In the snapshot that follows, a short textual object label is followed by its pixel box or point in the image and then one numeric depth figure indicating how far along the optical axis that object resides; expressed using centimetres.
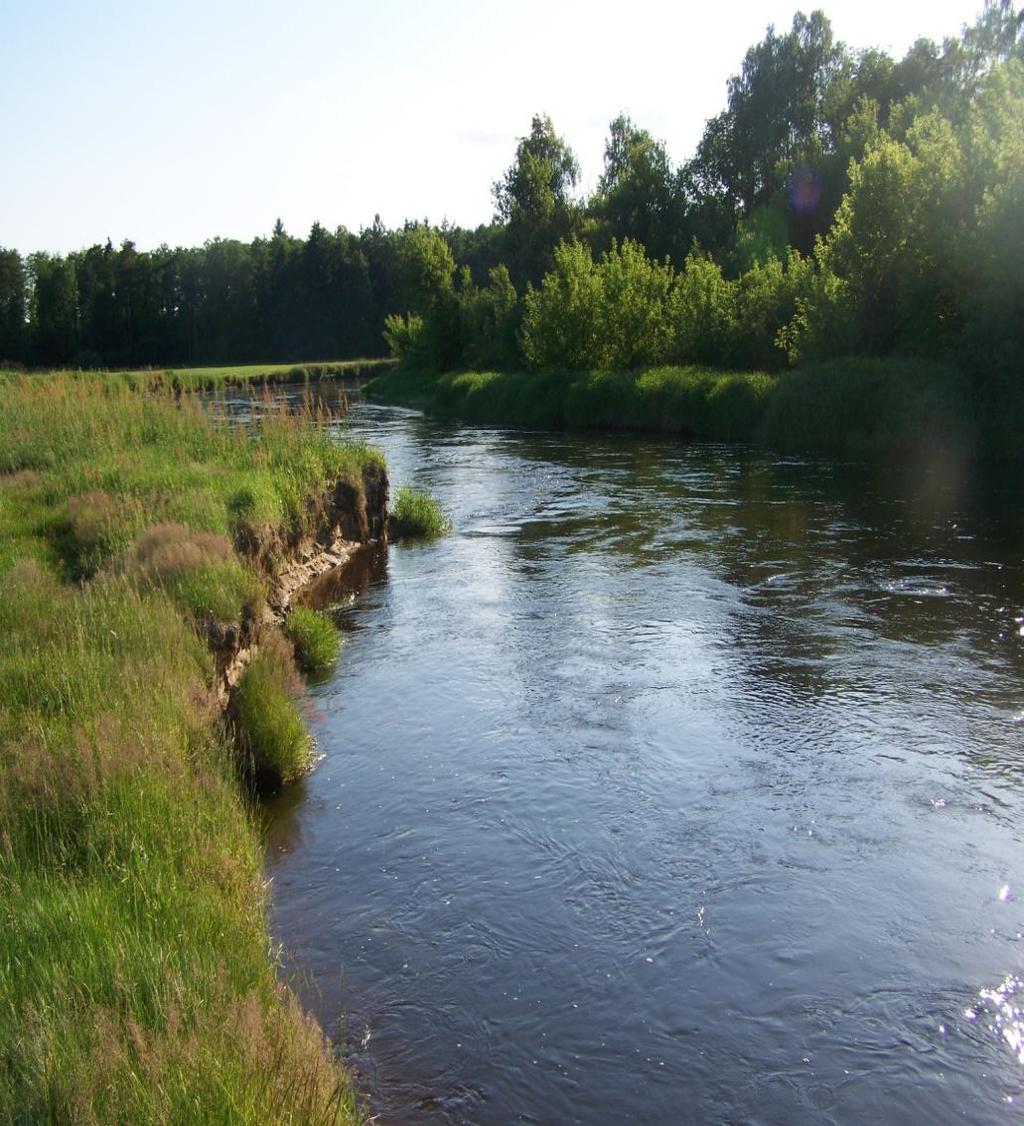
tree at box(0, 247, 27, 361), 11462
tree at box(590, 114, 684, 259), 7738
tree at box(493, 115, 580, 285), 8175
